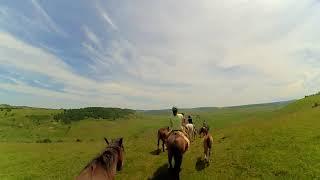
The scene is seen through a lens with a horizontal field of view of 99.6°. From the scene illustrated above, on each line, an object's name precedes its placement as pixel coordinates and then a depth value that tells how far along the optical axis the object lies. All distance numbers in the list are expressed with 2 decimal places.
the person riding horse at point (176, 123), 8.86
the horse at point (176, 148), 8.17
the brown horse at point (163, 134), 12.44
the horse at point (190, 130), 14.30
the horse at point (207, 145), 10.29
